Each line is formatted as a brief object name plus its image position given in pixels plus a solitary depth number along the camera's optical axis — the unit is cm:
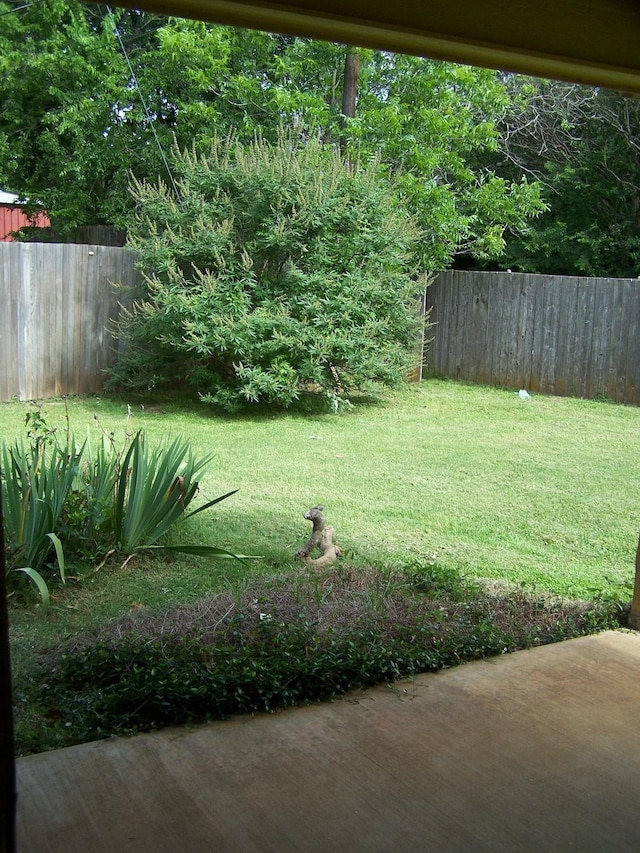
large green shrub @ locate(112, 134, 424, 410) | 1060
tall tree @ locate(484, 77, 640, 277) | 1784
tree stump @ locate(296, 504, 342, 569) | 563
